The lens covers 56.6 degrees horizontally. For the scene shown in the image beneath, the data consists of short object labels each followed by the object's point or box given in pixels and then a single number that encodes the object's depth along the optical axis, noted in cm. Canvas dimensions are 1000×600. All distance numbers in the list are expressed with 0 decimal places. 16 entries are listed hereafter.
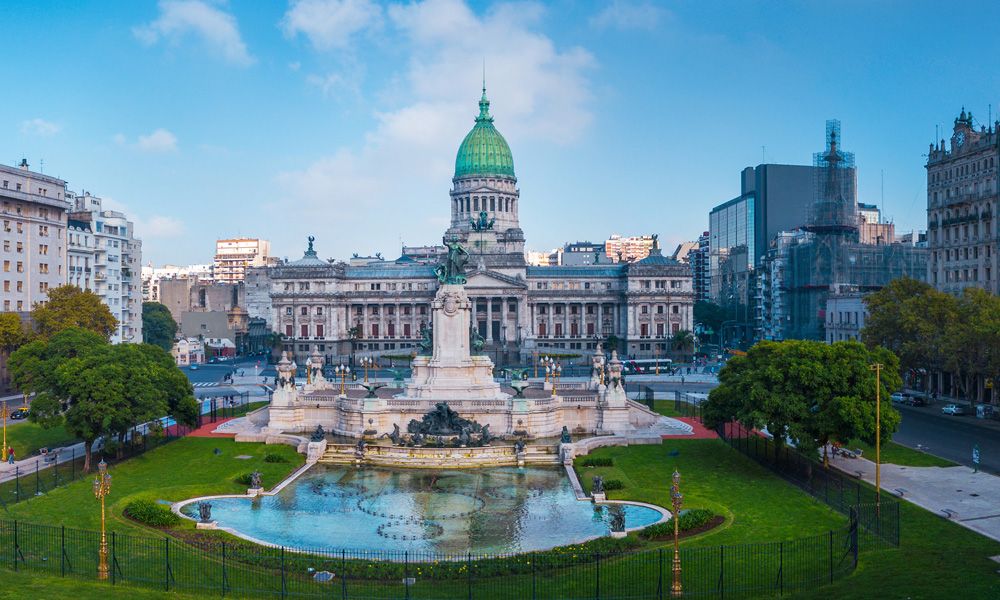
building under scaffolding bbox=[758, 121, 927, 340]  13825
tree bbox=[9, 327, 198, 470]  5150
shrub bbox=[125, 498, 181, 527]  4016
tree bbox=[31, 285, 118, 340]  8731
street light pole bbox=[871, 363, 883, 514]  4207
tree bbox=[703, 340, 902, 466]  4862
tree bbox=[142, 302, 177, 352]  14625
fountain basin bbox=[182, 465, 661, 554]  3891
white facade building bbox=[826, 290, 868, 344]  11581
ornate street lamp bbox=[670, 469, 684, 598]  3055
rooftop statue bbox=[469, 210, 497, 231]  17188
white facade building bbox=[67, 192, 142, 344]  11250
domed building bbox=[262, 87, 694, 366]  15512
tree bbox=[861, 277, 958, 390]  8106
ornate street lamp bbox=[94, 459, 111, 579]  3231
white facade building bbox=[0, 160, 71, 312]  9388
